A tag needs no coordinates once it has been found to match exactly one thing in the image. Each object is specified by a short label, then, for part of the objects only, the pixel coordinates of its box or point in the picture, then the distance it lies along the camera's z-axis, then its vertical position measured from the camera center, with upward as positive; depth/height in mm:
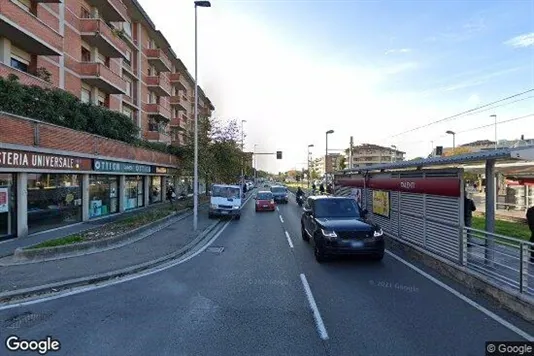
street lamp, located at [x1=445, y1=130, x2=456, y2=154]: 52844 +6662
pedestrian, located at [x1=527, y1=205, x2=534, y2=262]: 9070 -1003
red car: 26859 -1915
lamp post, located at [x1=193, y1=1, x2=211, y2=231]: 15281 +3987
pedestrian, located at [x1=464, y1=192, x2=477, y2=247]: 10352 -952
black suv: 9109 -1466
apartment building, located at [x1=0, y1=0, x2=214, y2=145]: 17217 +8048
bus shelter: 7059 -793
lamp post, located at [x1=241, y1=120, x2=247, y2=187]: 44047 +3919
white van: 21125 -1465
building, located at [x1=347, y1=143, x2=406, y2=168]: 132375 +8823
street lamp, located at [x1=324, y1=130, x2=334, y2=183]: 43156 +3256
